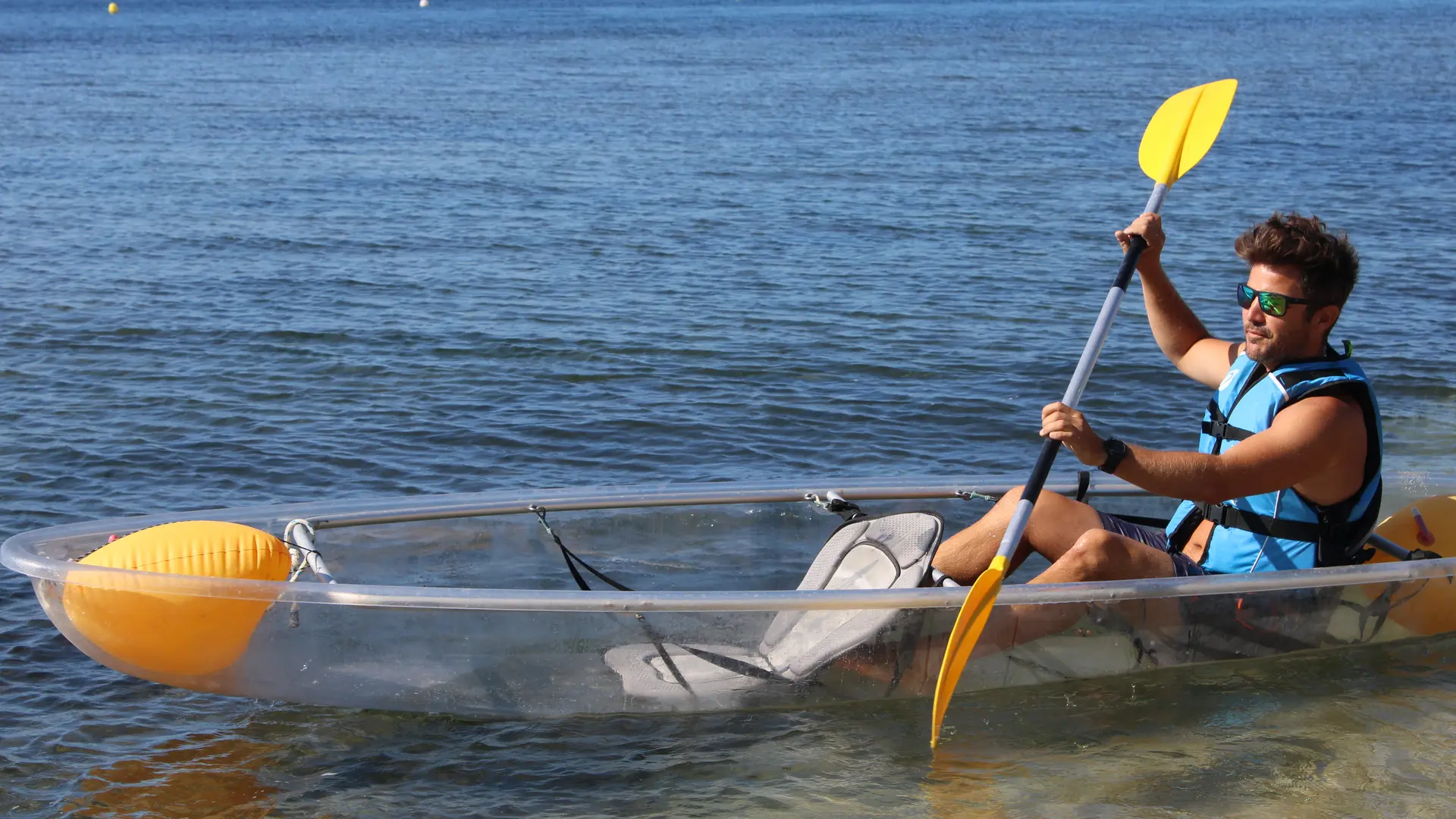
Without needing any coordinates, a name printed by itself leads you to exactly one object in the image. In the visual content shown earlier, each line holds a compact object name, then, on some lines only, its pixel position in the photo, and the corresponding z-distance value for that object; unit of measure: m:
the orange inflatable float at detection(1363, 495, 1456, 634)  4.48
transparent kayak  4.02
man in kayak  3.68
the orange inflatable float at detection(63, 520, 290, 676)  3.97
